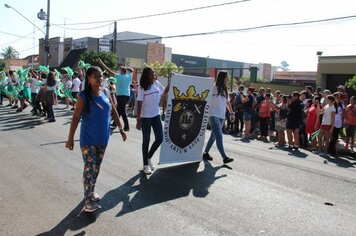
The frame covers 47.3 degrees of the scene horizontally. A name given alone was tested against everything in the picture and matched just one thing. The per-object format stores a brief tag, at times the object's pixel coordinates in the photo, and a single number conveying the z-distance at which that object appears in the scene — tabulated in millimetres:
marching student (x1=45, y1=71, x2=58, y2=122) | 13500
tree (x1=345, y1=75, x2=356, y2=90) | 22202
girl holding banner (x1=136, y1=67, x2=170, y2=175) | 6812
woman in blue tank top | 4691
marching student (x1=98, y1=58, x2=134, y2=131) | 11742
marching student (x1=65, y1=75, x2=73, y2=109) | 18409
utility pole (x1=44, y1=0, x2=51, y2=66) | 37156
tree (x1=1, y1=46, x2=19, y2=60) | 119675
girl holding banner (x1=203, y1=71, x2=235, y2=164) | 7656
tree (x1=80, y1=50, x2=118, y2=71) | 37469
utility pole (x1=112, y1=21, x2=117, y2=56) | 33281
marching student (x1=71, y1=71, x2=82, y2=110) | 17812
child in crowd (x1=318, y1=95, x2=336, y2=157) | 10516
